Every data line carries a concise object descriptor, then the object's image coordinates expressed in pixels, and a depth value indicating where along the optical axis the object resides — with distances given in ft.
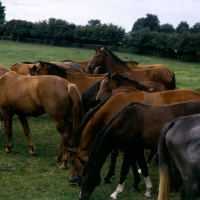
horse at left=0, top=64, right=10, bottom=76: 36.80
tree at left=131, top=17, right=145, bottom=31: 280.98
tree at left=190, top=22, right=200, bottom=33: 191.29
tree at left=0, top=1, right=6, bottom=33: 263.08
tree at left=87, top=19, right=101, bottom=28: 299.09
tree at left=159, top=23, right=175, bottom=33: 251.19
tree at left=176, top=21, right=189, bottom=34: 278.05
